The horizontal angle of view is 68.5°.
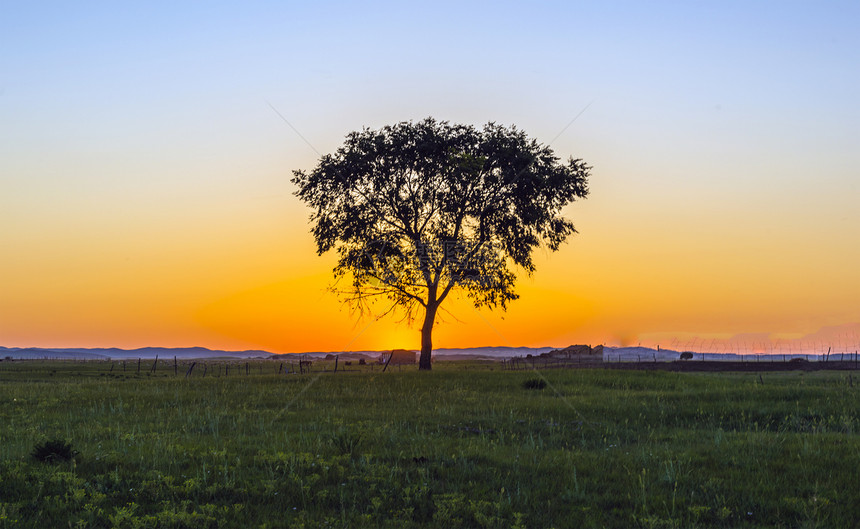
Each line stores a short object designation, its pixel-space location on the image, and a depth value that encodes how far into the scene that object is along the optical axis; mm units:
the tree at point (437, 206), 42531
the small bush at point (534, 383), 28312
